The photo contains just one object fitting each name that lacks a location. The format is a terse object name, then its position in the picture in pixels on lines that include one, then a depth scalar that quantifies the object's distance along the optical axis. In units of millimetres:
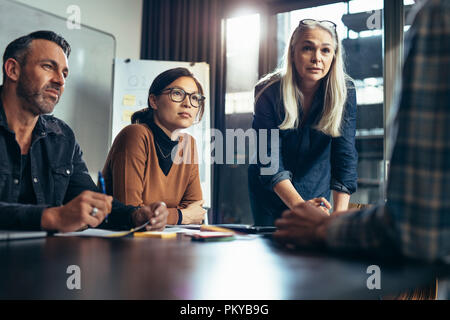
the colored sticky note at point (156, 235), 1147
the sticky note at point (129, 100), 3857
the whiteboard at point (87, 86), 3604
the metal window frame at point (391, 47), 3457
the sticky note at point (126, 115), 3844
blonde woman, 1907
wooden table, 522
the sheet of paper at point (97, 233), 1132
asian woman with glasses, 1984
